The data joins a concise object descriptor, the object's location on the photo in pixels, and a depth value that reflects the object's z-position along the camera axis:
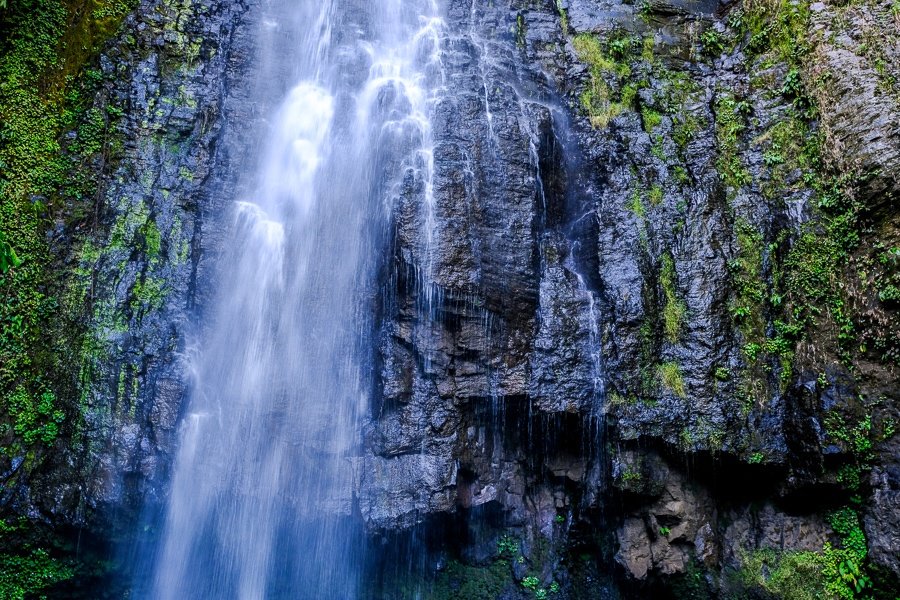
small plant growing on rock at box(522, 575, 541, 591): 8.84
